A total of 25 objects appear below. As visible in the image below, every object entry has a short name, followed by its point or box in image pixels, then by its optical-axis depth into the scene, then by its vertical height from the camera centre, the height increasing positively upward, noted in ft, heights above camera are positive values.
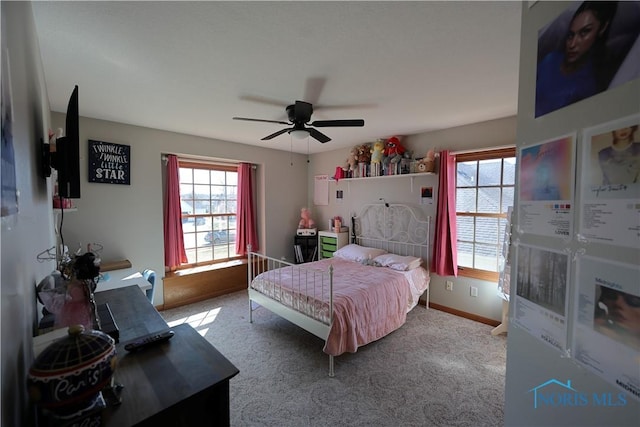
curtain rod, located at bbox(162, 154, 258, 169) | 12.09 +2.21
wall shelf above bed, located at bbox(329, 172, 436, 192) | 11.41 +1.30
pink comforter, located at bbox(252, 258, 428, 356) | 7.48 -3.21
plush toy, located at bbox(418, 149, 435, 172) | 11.09 +1.76
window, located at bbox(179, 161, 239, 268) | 13.26 -0.38
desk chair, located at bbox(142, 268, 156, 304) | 8.55 -2.53
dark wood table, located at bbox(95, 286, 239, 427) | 2.81 -2.17
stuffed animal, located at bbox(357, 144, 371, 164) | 13.51 +2.57
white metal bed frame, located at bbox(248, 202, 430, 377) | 8.27 -2.05
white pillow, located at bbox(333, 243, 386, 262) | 12.26 -2.34
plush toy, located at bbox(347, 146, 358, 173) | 13.88 +2.33
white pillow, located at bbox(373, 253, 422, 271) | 10.77 -2.43
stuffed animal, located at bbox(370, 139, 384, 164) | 12.66 +2.51
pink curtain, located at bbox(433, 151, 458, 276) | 10.82 -0.50
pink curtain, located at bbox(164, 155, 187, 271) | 12.10 -0.54
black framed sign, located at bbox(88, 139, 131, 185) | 9.80 +1.57
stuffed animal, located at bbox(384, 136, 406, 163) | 12.11 +2.52
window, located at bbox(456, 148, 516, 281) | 10.12 -0.11
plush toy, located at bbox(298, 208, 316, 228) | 15.99 -1.05
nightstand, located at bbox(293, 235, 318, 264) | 15.83 -2.55
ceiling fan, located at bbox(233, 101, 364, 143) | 7.52 +2.40
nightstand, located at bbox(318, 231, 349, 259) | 14.43 -2.10
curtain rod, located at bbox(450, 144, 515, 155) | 9.53 +2.10
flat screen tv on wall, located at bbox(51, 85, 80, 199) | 4.10 +0.75
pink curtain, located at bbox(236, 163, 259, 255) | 14.66 -0.47
